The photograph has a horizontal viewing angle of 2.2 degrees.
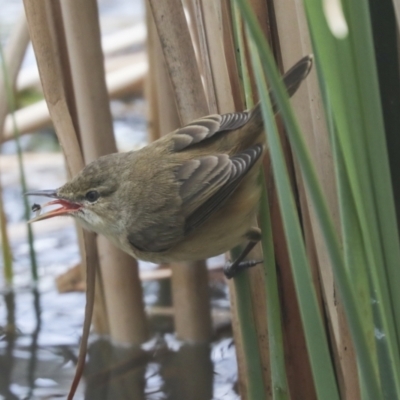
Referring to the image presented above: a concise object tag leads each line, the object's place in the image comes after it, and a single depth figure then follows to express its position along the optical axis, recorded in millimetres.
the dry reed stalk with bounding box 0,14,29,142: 5381
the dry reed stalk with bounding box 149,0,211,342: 5200
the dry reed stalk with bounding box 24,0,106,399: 5210
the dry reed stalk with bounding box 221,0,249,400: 5196
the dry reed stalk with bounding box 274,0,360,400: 5174
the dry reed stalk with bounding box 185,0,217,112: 5203
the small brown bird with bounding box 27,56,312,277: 5210
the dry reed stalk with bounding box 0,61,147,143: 5521
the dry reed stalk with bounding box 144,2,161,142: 5394
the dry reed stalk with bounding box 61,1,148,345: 5272
